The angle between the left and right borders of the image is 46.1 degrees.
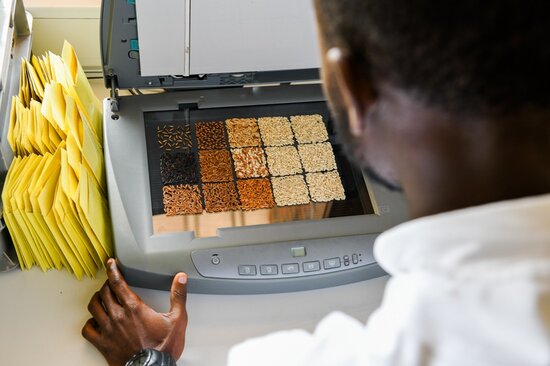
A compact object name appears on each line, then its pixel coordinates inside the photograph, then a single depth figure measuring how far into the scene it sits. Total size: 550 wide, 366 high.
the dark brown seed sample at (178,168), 1.16
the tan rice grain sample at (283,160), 1.19
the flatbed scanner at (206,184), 1.09
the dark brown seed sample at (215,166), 1.16
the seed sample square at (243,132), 1.22
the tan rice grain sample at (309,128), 1.25
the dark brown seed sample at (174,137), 1.20
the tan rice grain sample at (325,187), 1.17
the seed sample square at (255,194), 1.15
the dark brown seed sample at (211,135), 1.21
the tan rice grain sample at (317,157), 1.21
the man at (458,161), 0.44
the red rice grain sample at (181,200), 1.12
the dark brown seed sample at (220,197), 1.13
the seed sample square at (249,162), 1.18
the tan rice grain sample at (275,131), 1.23
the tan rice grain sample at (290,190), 1.16
